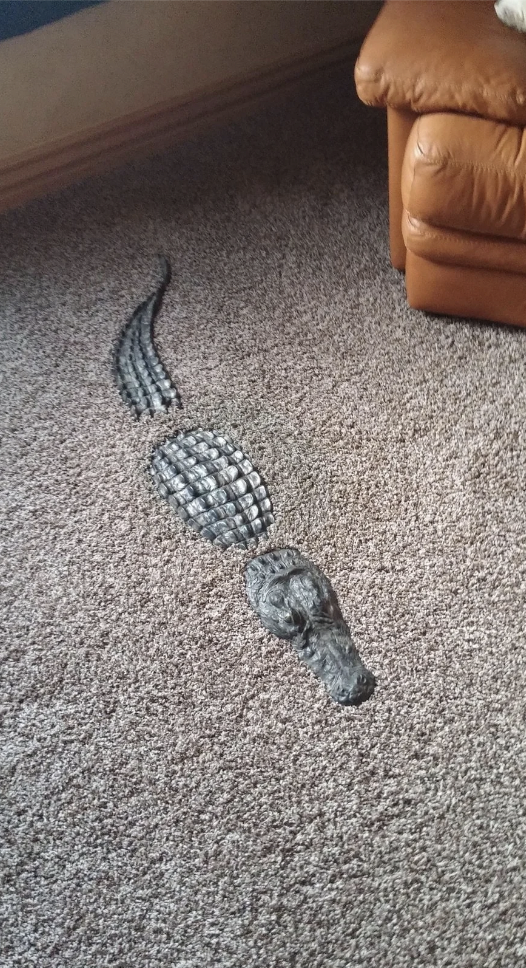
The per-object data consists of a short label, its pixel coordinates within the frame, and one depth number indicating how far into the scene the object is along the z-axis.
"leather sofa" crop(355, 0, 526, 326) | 1.55
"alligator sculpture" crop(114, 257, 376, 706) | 1.35
